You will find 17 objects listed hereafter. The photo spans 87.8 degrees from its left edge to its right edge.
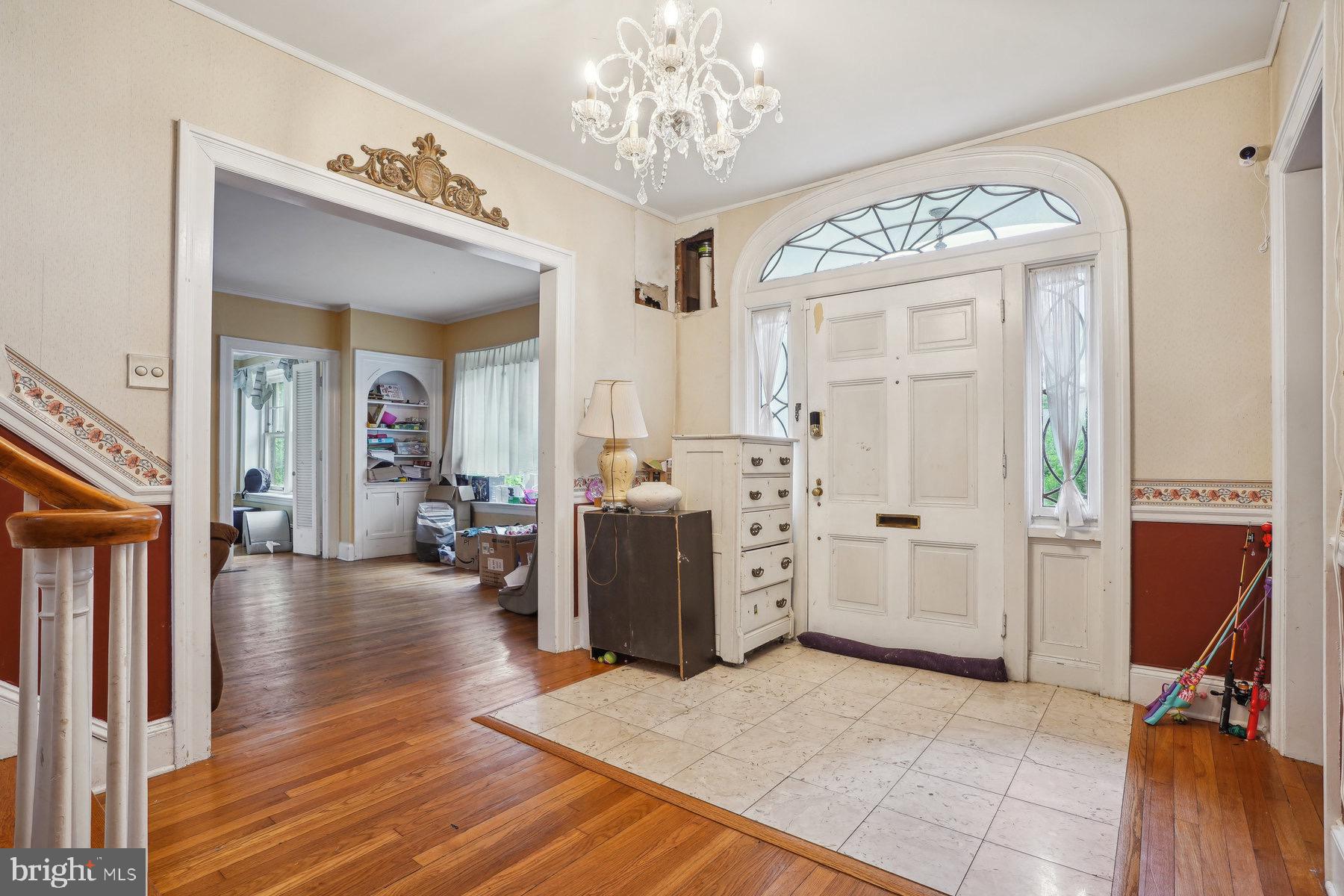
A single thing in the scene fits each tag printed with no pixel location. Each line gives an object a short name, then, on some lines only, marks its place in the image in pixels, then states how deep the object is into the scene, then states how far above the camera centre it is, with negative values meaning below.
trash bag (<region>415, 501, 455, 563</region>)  7.07 -0.83
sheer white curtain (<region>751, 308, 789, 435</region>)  4.25 +0.58
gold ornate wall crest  2.98 +1.23
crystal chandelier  2.04 +1.10
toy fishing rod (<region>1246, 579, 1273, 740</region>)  2.63 -0.94
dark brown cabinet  3.38 -0.67
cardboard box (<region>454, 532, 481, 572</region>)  6.61 -0.93
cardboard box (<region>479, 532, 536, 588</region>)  5.66 -0.84
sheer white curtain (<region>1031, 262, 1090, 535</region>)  3.25 +0.43
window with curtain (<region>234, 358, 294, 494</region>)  9.30 +0.45
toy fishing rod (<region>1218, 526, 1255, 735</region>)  2.69 -0.91
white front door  3.45 -0.07
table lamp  3.66 +0.14
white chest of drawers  3.54 -0.36
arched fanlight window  3.44 +1.21
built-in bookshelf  7.41 +0.25
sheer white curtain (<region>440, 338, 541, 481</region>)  6.88 +0.42
